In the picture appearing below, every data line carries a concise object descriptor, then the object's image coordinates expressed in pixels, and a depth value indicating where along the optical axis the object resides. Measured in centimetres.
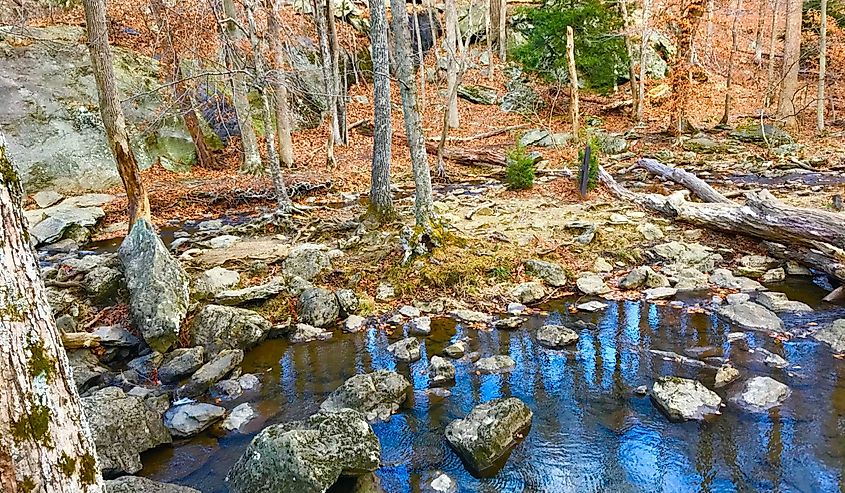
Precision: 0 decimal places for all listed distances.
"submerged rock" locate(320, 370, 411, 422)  500
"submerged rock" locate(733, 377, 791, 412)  471
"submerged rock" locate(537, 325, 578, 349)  611
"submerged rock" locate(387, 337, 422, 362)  605
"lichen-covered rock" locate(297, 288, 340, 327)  699
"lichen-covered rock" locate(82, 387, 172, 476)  422
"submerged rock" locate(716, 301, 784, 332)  616
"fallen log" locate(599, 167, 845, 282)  686
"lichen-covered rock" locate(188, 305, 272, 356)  634
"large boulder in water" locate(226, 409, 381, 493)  368
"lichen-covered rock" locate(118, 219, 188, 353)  627
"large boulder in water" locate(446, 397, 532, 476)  423
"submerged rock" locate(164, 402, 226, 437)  482
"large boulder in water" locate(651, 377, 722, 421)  466
